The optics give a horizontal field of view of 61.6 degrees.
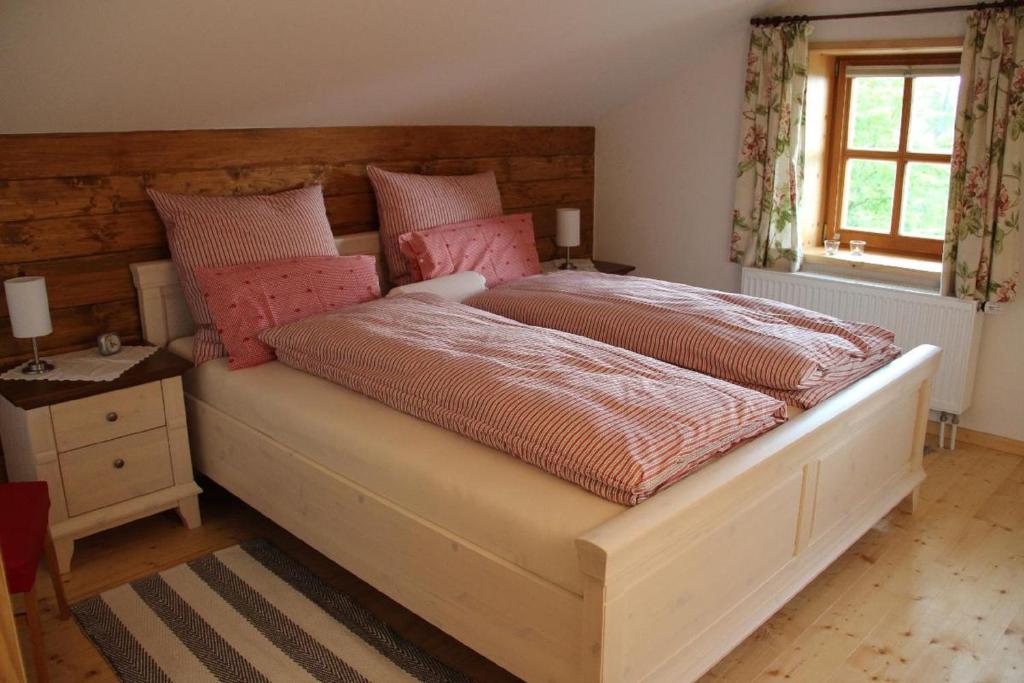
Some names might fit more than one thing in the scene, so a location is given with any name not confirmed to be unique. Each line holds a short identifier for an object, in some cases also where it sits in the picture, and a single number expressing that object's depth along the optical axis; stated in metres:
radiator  3.32
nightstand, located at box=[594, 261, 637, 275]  4.15
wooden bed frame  1.66
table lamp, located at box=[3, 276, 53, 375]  2.37
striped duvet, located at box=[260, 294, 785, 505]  1.81
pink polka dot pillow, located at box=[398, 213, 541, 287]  3.30
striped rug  2.07
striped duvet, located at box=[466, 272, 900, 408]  2.34
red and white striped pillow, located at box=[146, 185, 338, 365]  2.76
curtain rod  3.04
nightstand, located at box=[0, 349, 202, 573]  2.38
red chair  1.81
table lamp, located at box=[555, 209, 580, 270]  3.99
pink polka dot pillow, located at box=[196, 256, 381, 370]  2.65
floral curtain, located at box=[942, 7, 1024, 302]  3.05
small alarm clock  2.69
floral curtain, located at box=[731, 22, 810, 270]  3.60
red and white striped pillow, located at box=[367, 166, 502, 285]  3.36
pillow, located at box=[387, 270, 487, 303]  3.12
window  3.58
